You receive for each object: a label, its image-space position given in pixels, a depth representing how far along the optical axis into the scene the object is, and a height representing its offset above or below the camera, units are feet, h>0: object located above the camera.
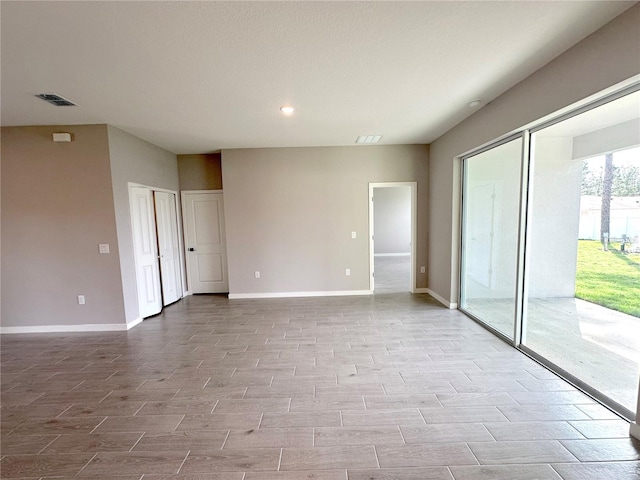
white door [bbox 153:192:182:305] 15.99 -1.36
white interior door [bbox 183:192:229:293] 18.29 -1.32
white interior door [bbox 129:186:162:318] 13.97 -1.39
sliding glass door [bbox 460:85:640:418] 7.57 -1.07
